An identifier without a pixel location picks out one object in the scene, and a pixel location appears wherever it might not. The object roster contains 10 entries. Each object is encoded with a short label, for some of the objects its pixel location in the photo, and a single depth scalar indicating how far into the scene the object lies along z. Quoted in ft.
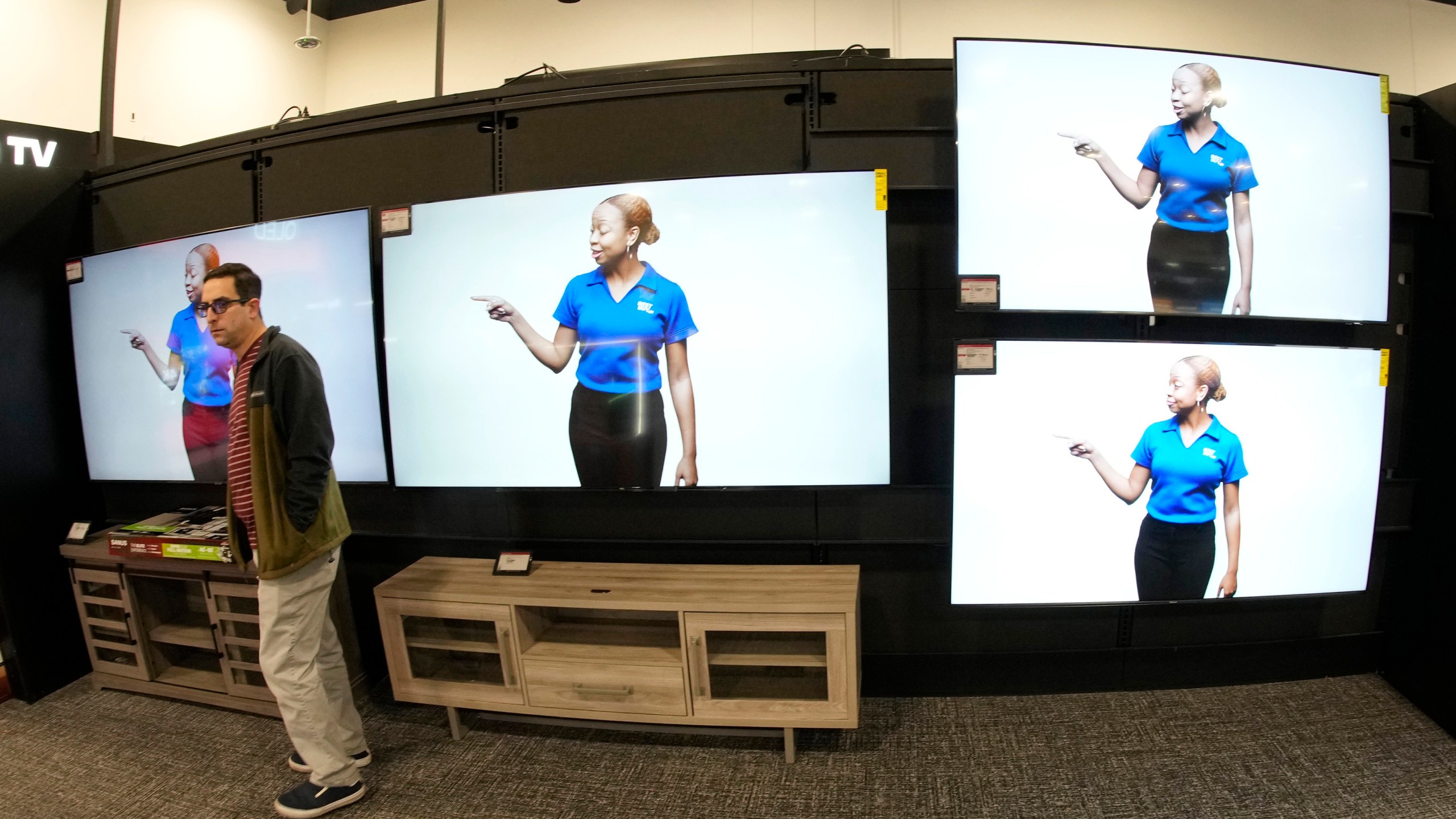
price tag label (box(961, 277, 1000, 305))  6.51
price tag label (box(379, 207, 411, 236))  7.52
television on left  7.84
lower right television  6.64
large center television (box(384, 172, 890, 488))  6.73
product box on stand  7.55
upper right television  6.48
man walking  5.84
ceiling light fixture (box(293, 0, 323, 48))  11.52
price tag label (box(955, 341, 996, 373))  6.54
